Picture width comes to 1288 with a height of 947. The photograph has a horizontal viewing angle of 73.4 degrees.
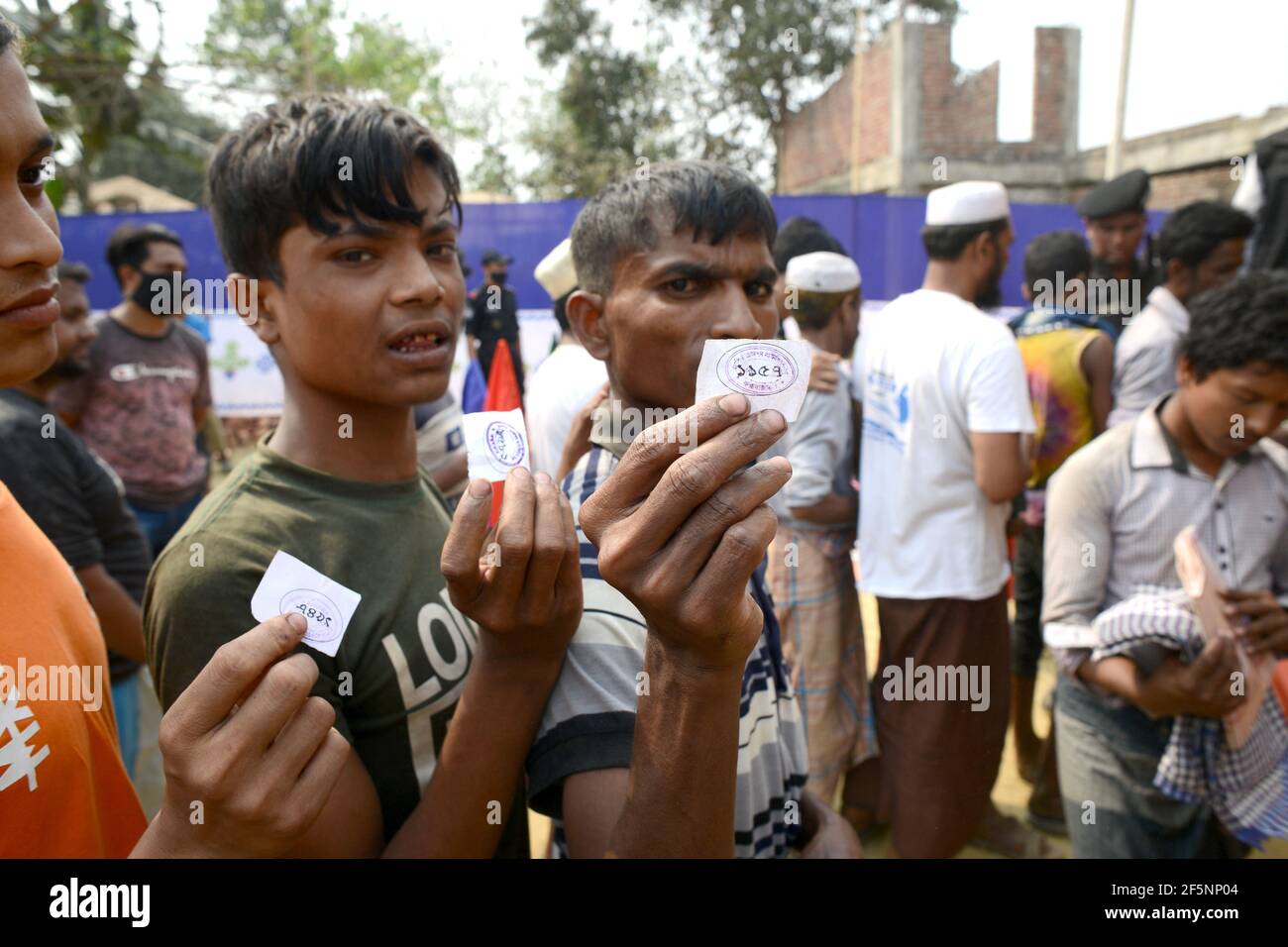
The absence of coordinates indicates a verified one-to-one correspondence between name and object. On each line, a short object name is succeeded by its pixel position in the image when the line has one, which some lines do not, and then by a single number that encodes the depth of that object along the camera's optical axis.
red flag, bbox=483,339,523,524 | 1.32
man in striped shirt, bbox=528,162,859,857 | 0.90
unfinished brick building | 10.89
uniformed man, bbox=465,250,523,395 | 6.58
